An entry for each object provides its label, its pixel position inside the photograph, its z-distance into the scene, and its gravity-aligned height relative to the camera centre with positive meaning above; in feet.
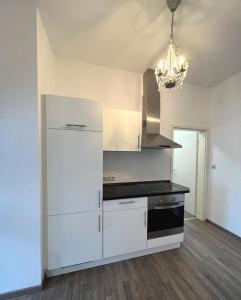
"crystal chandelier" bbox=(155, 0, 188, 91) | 5.78 +2.58
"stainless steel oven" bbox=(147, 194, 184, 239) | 7.91 -3.44
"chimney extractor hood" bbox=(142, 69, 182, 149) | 9.12 +1.83
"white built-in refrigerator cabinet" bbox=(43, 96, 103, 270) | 6.31 -1.43
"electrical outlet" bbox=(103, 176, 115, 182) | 9.25 -1.93
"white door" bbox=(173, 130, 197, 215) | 12.70 -1.58
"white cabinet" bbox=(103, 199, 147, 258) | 7.16 -3.77
